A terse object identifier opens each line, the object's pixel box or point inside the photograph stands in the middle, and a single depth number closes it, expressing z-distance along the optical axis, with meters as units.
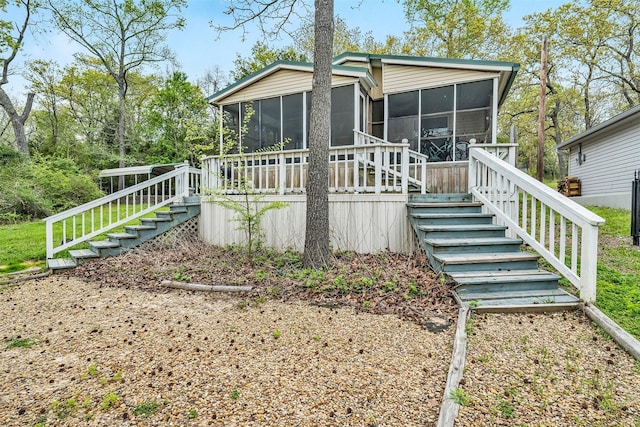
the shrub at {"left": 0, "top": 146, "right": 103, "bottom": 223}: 10.15
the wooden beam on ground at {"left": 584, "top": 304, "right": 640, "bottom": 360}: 2.55
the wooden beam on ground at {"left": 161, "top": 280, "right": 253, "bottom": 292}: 4.30
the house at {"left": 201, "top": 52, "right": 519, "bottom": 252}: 5.49
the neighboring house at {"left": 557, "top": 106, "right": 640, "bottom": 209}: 9.40
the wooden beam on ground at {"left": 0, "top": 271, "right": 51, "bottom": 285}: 5.02
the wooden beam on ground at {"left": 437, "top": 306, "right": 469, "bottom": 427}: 1.84
